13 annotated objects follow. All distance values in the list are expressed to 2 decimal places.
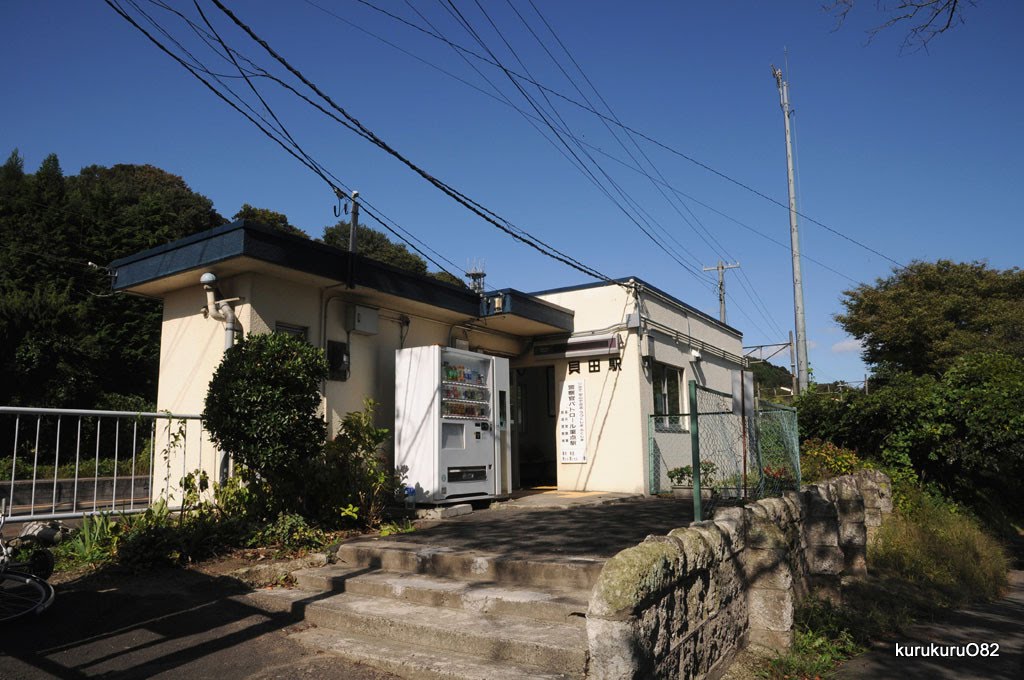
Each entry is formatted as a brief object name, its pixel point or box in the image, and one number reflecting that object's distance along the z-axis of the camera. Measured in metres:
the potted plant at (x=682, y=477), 11.48
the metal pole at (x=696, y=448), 4.81
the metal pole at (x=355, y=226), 10.07
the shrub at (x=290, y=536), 6.48
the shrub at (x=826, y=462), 10.33
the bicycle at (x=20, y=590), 4.39
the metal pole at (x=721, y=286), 29.72
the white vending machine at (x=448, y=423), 8.51
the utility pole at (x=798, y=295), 16.69
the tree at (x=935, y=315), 25.75
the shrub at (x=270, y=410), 6.31
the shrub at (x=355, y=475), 7.28
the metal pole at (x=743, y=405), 5.61
